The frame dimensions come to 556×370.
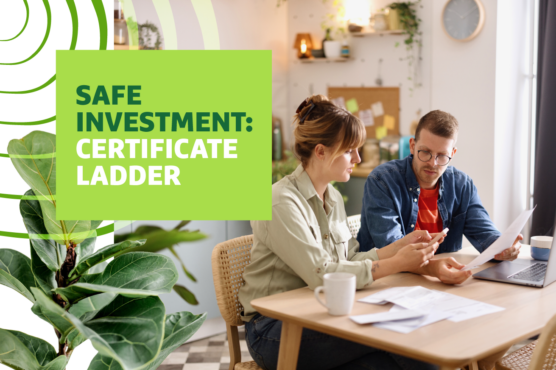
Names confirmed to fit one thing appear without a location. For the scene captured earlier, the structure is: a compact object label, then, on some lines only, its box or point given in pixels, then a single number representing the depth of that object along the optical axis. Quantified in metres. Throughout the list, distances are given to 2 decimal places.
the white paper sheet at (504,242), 1.65
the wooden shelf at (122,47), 3.24
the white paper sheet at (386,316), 1.29
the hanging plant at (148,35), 3.41
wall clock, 3.20
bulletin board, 3.80
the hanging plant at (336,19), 3.98
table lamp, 4.16
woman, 1.57
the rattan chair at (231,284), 1.75
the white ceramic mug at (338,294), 1.34
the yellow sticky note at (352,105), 3.99
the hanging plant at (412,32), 3.58
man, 2.03
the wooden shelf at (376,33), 3.62
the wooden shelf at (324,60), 3.98
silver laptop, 1.60
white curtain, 3.22
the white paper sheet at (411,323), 1.25
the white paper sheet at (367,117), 3.96
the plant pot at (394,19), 3.61
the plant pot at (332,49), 3.94
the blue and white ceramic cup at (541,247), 1.94
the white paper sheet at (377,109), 3.88
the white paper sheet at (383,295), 1.45
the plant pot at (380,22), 3.67
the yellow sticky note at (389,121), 3.82
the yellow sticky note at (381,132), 3.88
